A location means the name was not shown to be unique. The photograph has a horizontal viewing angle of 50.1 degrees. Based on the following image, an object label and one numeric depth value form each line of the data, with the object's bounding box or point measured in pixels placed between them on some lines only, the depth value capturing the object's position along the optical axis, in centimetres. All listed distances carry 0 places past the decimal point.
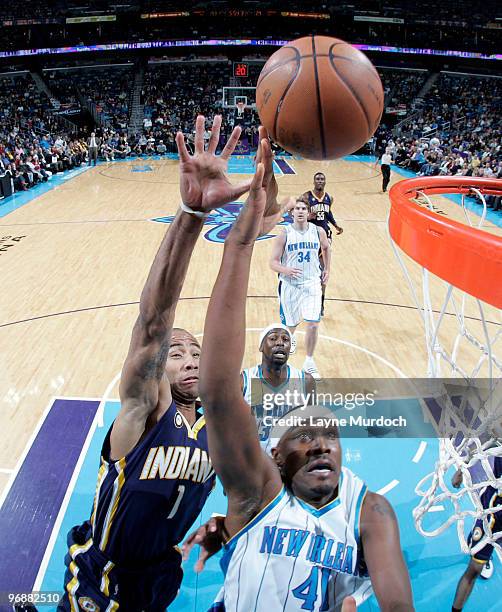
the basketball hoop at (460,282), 203
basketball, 213
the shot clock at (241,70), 2631
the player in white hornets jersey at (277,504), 136
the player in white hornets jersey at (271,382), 379
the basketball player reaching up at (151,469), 181
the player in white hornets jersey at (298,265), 570
